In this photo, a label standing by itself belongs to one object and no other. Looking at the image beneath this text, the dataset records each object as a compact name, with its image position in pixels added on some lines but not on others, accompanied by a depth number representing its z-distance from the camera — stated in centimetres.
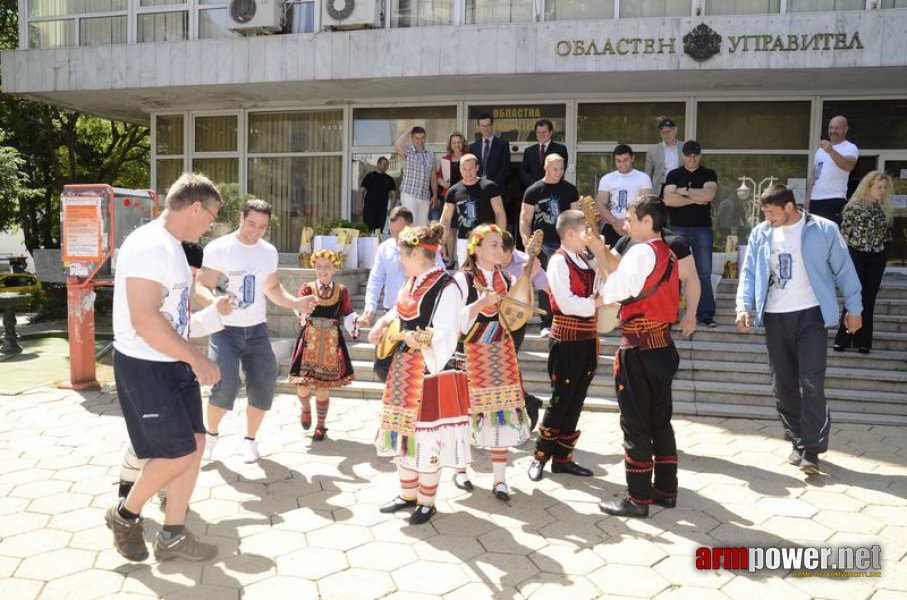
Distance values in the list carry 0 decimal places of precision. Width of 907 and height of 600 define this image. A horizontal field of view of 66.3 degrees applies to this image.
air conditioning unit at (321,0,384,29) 1149
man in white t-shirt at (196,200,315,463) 520
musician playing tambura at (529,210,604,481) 477
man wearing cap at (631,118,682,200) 912
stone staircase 702
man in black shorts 338
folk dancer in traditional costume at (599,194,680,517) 424
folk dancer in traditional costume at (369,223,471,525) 414
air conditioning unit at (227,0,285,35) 1196
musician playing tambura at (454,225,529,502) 468
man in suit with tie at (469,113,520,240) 927
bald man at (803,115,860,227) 800
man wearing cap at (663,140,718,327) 816
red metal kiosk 785
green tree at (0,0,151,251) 1852
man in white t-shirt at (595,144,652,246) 818
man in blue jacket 516
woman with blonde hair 713
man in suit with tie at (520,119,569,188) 865
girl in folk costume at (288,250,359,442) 597
